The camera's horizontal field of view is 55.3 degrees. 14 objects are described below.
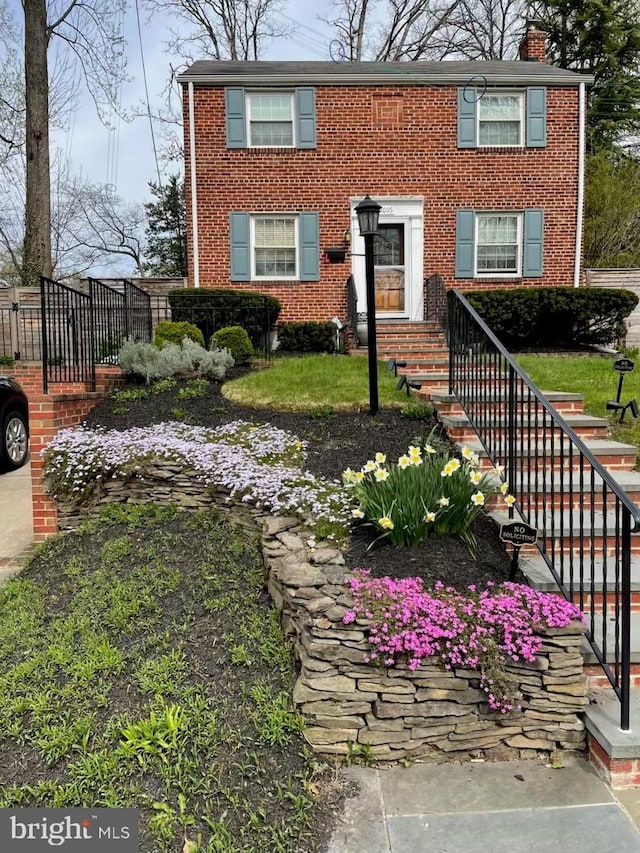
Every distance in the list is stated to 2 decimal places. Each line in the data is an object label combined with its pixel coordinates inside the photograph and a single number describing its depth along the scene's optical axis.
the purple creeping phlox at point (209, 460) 4.06
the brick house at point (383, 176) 11.94
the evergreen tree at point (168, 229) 24.28
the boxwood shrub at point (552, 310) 11.07
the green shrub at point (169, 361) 6.75
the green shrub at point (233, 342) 8.20
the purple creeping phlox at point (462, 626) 2.68
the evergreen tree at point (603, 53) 20.73
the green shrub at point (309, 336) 11.68
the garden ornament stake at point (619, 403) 5.57
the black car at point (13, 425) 7.56
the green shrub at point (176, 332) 8.03
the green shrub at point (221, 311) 10.00
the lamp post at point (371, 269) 5.30
